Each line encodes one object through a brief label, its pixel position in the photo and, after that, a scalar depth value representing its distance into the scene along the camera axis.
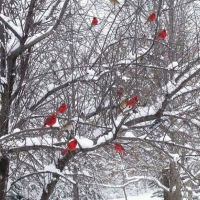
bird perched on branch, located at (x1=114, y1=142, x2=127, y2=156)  6.13
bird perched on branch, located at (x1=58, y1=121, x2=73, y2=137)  5.92
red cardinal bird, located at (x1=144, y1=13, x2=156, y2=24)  6.81
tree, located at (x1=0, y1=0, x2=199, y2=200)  7.98
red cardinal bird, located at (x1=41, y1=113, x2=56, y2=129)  5.73
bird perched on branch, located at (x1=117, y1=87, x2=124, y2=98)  6.48
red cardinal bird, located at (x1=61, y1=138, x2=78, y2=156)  5.67
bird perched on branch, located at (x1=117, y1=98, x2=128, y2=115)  5.81
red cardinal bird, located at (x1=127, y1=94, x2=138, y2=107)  5.53
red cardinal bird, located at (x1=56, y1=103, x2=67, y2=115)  5.80
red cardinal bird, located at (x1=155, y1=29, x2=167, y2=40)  6.95
